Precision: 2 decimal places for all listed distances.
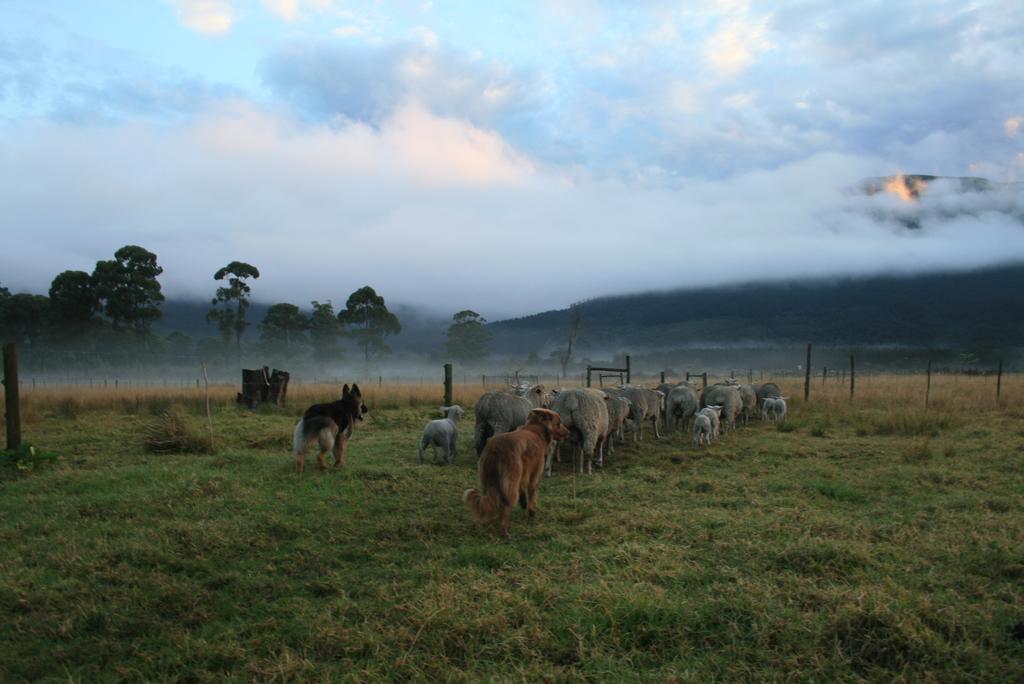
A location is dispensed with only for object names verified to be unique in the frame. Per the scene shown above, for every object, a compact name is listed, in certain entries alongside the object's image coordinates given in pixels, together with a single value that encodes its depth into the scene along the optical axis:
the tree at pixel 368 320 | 60.28
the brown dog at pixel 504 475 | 5.74
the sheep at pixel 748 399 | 17.42
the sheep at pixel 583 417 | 10.08
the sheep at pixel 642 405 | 14.16
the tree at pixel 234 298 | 54.84
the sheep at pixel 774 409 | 17.25
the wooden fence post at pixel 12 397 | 9.44
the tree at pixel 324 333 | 62.62
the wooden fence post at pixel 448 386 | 18.06
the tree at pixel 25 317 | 48.31
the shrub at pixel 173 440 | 11.23
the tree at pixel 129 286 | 45.19
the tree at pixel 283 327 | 61.38
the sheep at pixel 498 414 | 9.95
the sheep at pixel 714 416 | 13.40
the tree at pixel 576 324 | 62.93
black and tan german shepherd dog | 8.95
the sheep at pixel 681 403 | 14.84
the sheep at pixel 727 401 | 15.28
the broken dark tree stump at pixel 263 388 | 20.06
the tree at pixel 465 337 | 73.56
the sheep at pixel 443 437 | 10.40
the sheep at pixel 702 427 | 12.69
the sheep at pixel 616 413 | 12.23
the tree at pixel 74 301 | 45.50
